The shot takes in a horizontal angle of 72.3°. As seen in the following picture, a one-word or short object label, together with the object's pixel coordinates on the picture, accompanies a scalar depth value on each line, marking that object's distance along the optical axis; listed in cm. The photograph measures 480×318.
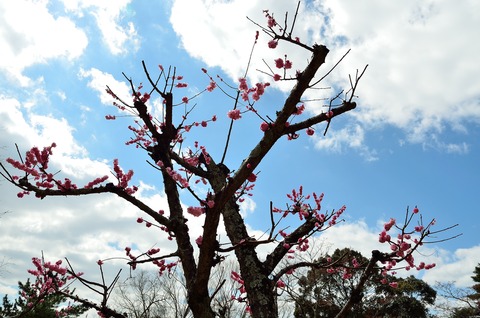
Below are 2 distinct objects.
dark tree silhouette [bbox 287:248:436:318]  1606
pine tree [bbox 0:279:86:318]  1164
